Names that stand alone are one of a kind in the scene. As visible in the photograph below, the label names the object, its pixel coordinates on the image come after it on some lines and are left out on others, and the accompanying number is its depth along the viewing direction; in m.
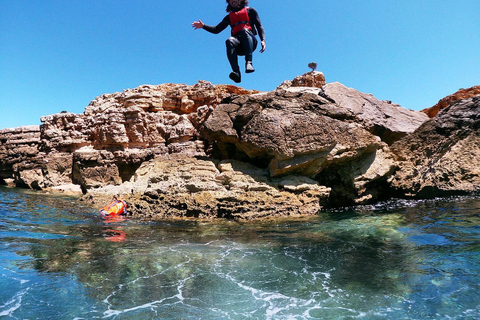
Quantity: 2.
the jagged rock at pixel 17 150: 19.09
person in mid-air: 6.70
